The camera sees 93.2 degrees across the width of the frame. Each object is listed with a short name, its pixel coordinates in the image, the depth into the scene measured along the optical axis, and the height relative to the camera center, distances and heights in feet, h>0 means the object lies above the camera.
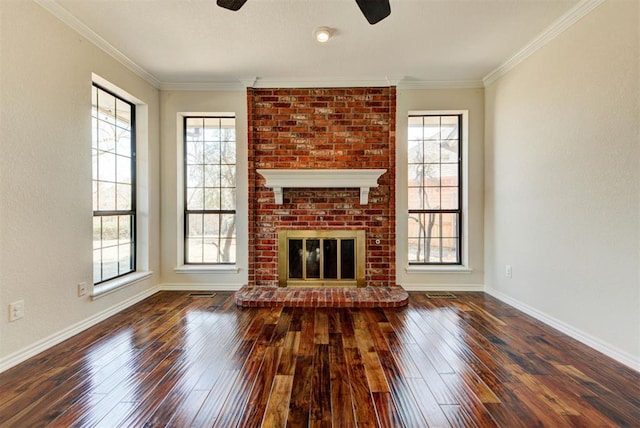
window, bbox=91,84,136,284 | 9.89 +0.94
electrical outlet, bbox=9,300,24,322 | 6.72 -2.22
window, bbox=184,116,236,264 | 13.15 +1.35
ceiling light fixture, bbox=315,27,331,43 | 8.72 +5.21
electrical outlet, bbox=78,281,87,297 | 8.59 -2.20
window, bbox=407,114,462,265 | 13.05 +1.23
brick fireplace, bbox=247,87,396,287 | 12.52 +2.25
